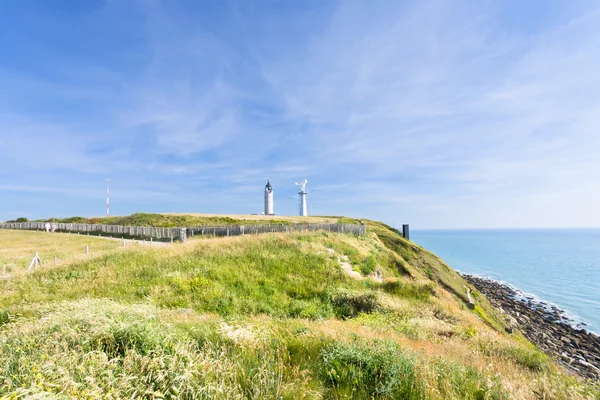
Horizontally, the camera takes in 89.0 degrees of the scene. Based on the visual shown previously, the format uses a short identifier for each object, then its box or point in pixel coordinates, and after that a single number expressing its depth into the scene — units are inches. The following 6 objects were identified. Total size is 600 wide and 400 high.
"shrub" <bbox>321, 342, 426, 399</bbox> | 184.2
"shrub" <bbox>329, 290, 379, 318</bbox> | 529.3
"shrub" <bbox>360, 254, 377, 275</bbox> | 850.1
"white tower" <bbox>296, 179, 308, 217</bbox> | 4158.5
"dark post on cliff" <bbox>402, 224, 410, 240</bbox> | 2335.8
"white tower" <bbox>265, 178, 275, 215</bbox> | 3708.2
